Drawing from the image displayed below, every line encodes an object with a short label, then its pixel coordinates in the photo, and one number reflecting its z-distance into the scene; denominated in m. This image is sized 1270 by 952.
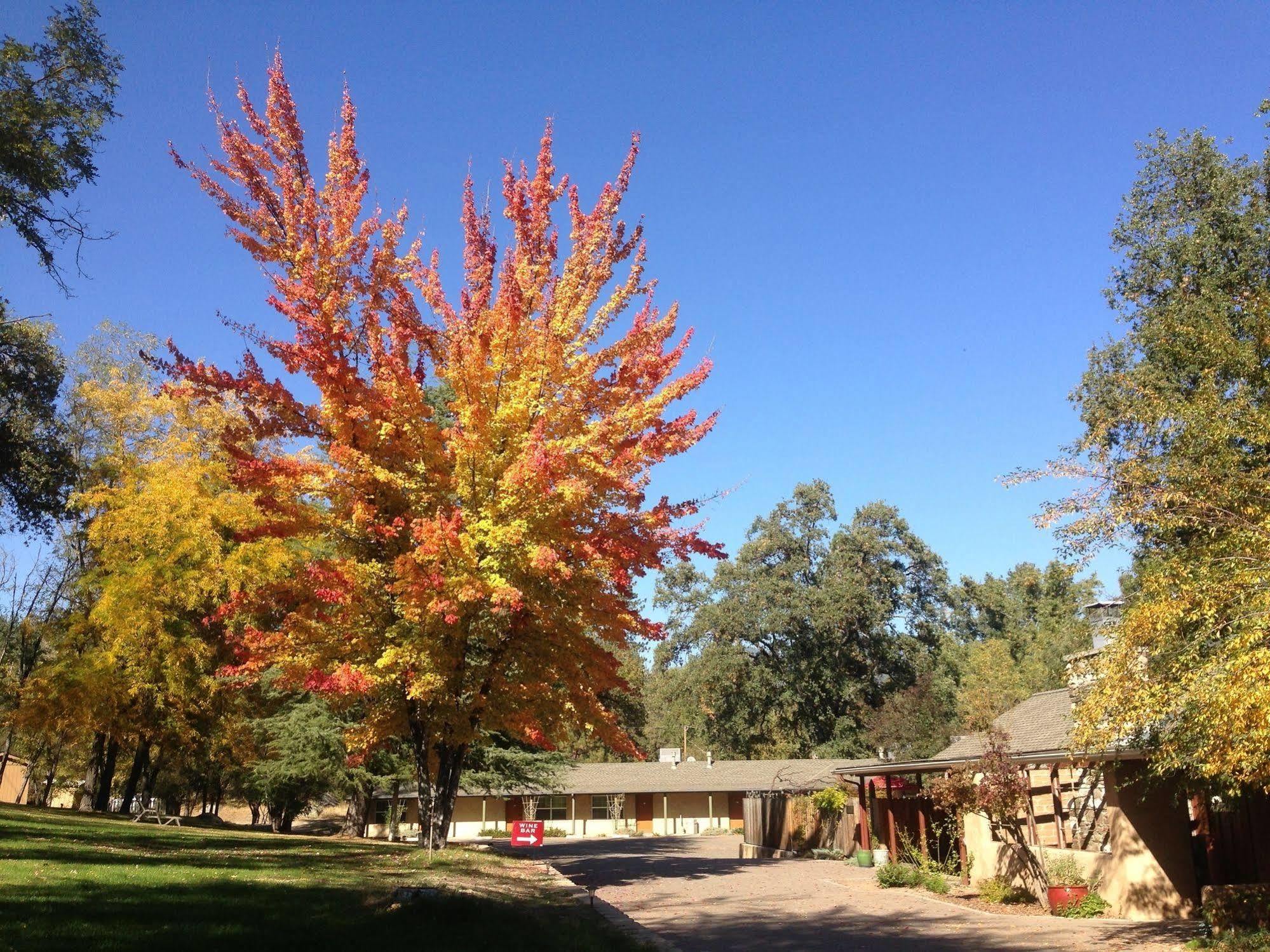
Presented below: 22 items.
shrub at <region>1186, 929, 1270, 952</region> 11.09
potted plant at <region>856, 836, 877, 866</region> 26.19
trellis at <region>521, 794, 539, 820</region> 49.59
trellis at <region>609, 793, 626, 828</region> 51.72
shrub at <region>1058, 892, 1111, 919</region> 15.63
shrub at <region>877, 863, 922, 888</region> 20.88
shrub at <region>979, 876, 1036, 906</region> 17.47
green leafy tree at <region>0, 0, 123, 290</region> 14.20
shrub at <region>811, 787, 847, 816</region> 29.89
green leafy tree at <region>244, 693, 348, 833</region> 27.61
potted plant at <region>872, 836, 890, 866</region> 24.93
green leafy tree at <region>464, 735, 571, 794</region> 29.45
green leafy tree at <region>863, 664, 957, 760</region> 43.28
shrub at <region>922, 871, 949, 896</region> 19.48
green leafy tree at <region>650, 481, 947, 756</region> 53.12
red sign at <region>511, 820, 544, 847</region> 15.11
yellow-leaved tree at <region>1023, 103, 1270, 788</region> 8.81
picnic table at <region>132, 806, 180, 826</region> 25.58
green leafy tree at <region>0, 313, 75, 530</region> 23.23
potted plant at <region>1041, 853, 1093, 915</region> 15.91
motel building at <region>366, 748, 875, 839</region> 49.53
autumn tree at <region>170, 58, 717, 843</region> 13.20
